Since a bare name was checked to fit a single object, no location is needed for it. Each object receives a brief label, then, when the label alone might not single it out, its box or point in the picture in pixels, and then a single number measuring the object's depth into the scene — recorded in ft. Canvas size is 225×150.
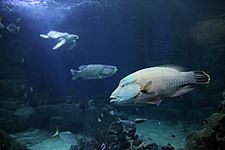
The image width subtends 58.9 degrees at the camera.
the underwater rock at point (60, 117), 31.26
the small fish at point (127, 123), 20.43
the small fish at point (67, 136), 19.50
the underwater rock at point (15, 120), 30.28
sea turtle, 21.65
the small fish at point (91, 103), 30.52
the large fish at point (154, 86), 6.20
